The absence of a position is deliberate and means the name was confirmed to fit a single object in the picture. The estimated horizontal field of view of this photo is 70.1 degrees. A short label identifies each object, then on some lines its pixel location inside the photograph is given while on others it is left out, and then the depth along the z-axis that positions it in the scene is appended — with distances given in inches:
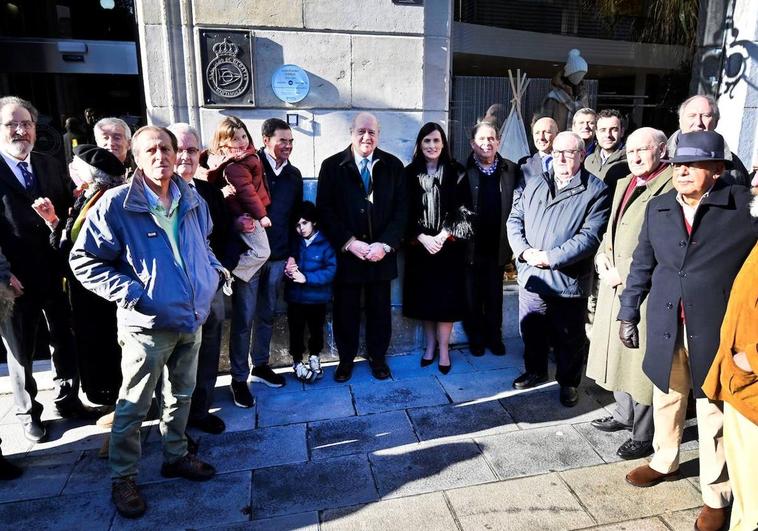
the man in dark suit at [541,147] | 183.0
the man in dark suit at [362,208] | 170.2
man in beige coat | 129.9
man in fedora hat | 106.7
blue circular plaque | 180.5
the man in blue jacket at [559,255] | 152.2
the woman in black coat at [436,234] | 175.3
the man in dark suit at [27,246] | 135.8
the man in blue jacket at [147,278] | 108.3
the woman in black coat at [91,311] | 124.6
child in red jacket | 146.0
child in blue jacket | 169.6
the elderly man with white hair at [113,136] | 144.7
